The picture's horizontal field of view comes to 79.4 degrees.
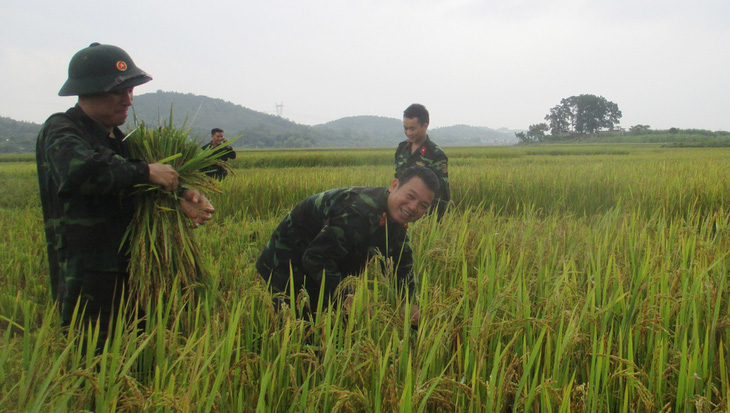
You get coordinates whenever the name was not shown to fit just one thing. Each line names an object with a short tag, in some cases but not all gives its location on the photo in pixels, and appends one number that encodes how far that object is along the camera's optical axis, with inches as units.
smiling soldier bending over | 80.1
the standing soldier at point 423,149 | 150.3
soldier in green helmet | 65.9
